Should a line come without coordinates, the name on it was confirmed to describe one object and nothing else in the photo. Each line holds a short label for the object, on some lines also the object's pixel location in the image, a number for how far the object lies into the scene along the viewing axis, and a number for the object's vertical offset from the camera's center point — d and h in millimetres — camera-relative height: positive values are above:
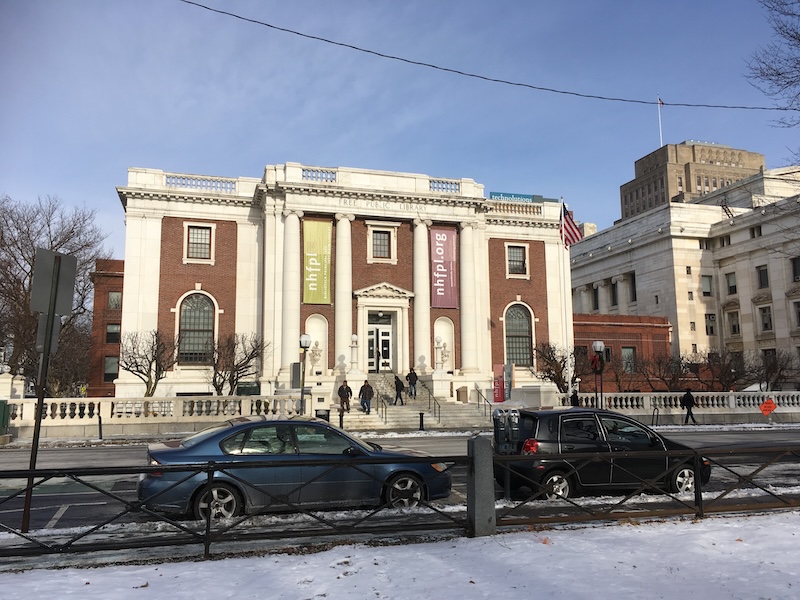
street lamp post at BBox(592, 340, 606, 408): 27983 +1261
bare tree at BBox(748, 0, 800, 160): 13438 +6685
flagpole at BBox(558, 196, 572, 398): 43416 +7012
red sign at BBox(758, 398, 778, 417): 29141 -1049
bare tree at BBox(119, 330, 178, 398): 31922 +1959
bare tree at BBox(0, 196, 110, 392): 40938 +8666
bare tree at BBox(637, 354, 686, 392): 45812 +1091
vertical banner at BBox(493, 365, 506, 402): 35469 -218
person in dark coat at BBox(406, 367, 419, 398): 35281 +401
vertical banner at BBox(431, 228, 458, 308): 41344 +7532
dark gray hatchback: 10508 -1061
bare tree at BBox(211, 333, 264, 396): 33312 +1768
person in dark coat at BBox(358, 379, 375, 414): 31062 -336
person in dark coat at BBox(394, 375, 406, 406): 33344 +29
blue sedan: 8945 -1209
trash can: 36834 -367
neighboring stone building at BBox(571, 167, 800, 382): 60500 +11599
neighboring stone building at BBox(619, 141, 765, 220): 128125 +43754
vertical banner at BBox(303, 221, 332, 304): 38906 +7676
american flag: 38125 +9217
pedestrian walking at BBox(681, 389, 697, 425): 31716 -930
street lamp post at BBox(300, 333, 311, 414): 27562 +2056
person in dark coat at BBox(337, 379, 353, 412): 30020 -308
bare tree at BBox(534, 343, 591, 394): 37031 +1390
